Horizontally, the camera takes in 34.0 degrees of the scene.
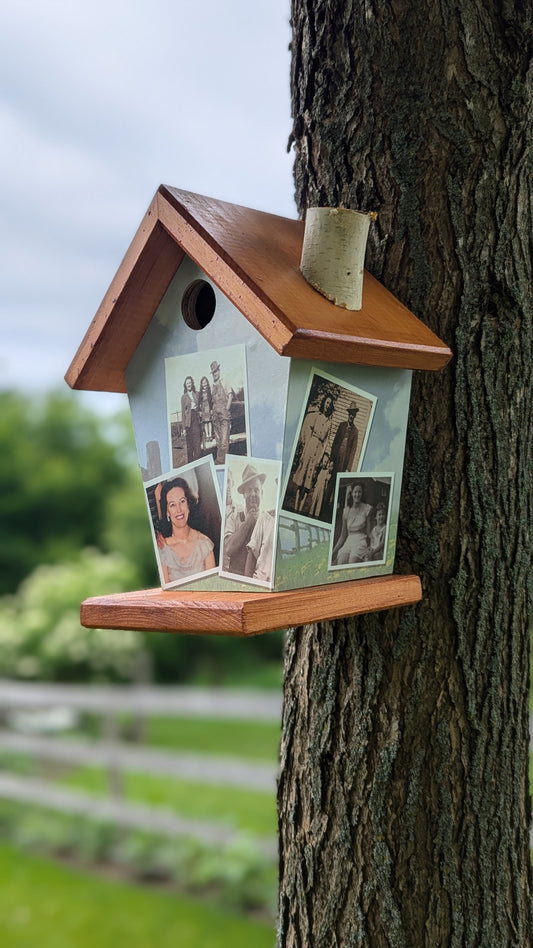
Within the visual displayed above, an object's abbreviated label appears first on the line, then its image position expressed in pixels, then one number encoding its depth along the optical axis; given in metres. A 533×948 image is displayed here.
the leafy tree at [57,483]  9.24
